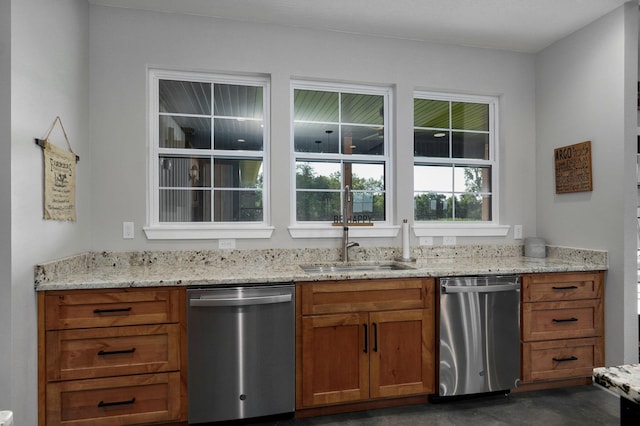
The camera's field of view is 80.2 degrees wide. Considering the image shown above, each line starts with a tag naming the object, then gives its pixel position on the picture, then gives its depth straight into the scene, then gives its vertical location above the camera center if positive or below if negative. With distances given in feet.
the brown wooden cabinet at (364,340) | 7.78 -2.66
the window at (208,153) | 9.46 +1.56
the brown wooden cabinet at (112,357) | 6.72 -2.61
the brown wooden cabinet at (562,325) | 8.92 -2.66
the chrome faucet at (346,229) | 9.80 -0.39
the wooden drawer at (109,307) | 6.75 -1.71
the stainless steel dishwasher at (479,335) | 8.35 -2.70
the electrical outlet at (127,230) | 8.95 -0.37
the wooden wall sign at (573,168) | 9.68 +1.22
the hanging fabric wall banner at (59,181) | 6.77 +0.64
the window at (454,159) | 11.13 +1.63
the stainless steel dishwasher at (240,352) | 7.24 -2.68
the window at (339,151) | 10.30 +1.74
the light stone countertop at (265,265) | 7.17 -1.22
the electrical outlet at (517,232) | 11.25 -0.53
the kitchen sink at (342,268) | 9.46 -1.36
